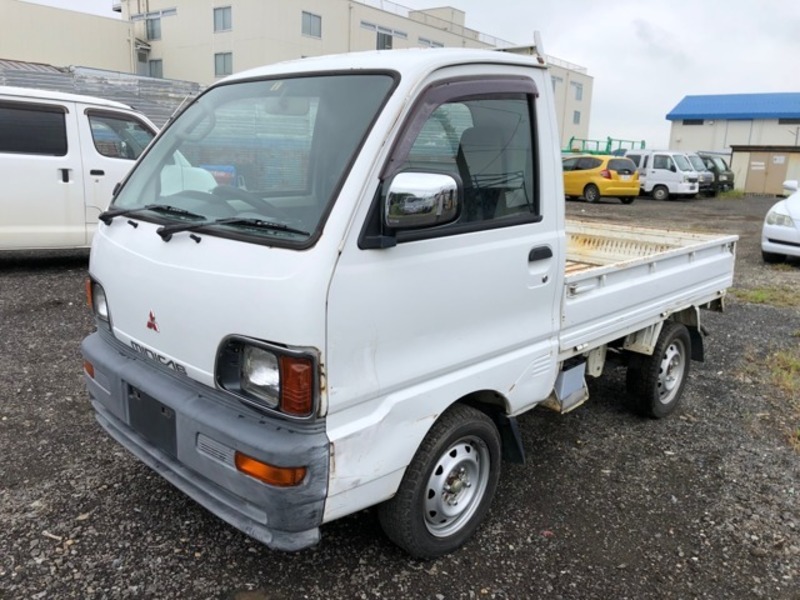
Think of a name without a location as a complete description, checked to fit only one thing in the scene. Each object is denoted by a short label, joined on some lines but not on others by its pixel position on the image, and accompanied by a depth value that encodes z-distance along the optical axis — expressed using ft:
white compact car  33.01
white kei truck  7.38
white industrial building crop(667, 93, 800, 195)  155.33
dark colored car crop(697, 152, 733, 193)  88.79
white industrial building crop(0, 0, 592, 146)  123.65
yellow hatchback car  72.64
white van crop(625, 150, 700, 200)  80.48
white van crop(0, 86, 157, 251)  24.34
